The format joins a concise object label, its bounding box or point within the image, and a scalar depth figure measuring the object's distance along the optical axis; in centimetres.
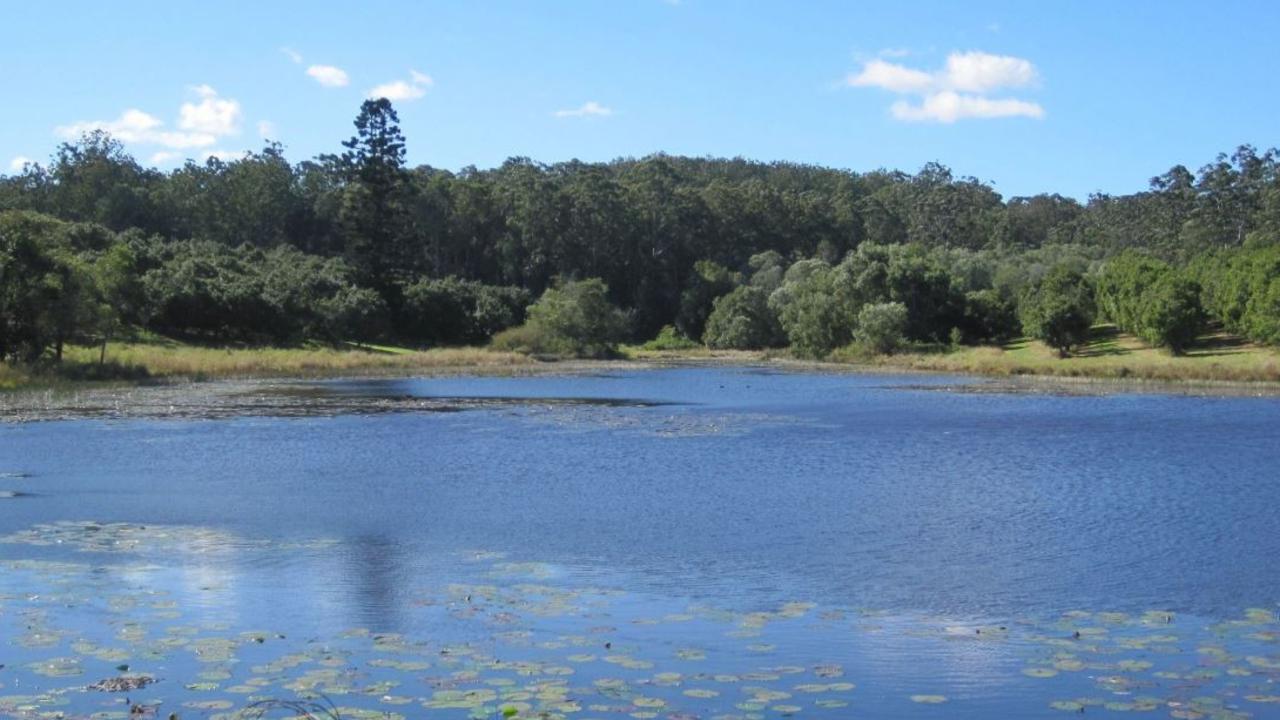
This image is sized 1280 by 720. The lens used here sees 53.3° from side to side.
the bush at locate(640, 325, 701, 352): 13700
